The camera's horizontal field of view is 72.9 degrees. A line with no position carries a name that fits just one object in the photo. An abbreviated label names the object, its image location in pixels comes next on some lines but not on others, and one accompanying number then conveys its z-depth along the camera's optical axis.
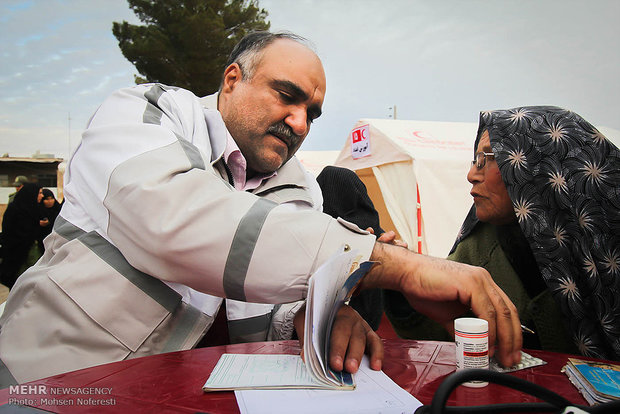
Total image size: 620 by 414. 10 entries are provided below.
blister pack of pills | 0.94
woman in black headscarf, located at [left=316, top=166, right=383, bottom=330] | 2.61
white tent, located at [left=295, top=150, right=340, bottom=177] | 10.44
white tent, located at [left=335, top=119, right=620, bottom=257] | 6.64
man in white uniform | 0.89
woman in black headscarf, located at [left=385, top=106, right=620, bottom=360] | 1.39
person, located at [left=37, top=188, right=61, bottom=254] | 5.72
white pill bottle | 0.84
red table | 0.71
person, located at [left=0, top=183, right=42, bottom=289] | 5.45
